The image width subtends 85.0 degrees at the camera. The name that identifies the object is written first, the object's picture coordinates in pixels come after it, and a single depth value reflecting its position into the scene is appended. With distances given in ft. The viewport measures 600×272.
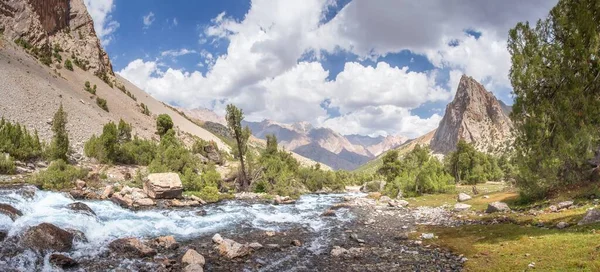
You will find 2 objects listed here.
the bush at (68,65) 458.70
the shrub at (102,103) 395.26
